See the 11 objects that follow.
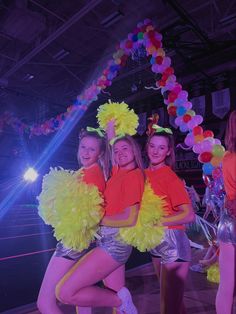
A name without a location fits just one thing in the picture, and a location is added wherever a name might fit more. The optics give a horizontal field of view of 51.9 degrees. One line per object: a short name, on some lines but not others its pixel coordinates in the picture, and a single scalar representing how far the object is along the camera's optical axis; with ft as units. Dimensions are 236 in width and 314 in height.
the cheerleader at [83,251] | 5.18
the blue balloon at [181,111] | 12.14
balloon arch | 10.27
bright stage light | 38.18
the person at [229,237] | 5.11
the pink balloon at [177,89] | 12.62
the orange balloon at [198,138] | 10.94
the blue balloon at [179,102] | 12.29
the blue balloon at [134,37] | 14.73
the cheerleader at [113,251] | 4.91
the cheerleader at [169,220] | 5.27
